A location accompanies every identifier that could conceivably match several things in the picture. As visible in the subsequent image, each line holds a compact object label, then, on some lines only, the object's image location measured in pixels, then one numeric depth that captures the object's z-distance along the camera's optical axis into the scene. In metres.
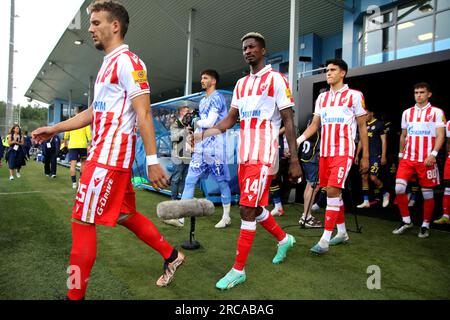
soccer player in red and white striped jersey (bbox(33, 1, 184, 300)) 1.96
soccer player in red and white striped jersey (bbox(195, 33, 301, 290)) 2.65
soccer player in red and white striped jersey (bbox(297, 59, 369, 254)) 3.56
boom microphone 3.05
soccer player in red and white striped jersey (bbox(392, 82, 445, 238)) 4.45
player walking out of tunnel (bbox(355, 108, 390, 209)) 6.96
